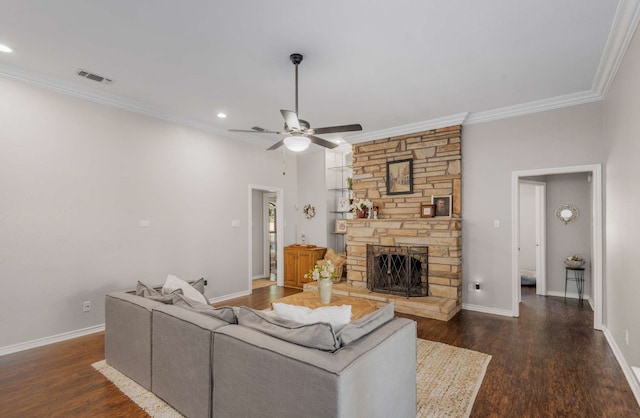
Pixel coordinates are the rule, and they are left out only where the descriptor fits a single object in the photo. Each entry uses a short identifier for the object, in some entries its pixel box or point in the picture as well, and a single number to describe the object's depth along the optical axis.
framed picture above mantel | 5.42
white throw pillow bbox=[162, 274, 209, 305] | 3.00
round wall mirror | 5.51
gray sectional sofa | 1.56
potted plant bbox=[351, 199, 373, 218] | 5.76
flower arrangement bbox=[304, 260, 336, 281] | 3.92
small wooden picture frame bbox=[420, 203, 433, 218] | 5.15
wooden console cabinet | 6.45
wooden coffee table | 3.74
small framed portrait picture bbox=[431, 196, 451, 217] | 5.08
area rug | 2.36
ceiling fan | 3.05
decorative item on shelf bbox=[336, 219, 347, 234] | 6.95
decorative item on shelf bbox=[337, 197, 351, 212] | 6.91
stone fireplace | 4.86
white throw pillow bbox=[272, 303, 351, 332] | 2.01
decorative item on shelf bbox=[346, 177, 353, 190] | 6.39
